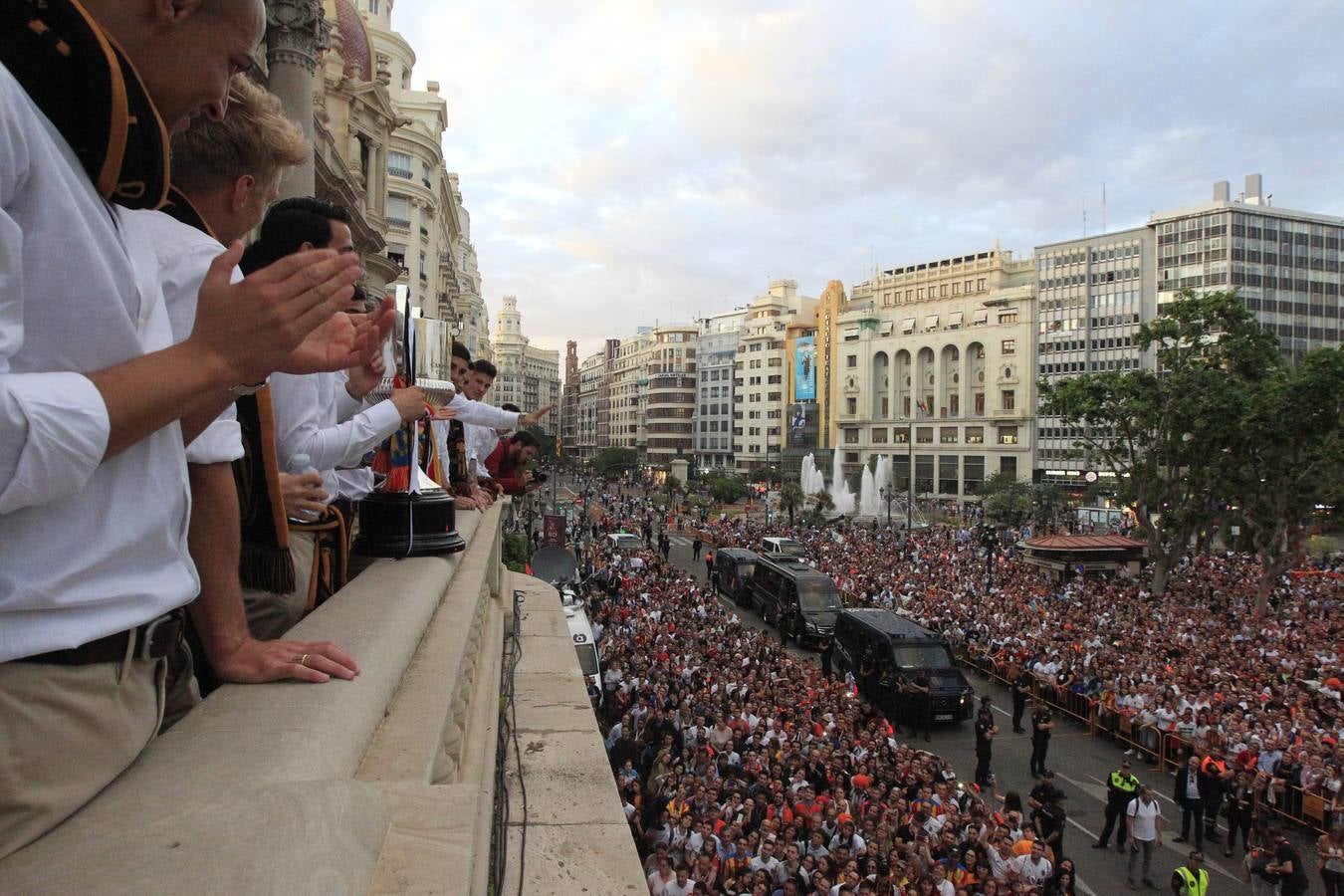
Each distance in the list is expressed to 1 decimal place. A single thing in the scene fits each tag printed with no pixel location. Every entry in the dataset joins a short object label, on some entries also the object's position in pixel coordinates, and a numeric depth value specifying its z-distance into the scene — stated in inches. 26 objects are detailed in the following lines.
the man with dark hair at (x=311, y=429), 109.0
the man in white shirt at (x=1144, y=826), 412.2
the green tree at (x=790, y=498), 2056.3
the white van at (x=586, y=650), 538.6
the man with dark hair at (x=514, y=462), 402.3
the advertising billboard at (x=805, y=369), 3597.4
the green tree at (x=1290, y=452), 934.4
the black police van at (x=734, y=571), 1117.1
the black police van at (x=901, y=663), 628.4
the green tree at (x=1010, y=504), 1996.6
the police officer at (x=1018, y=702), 635.5
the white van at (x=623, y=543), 1277.1
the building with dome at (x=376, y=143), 459.2
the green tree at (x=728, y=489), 2610.7
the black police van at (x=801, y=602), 853.2
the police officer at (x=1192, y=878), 356.2
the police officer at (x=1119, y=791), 435.2
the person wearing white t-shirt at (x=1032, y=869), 335.0
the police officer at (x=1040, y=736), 536.1
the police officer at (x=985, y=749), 522.3
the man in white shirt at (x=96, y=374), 45.2
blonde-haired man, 72.3
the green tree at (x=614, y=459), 3897.6
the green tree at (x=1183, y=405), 1017.5
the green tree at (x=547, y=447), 3114.9
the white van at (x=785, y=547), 1294.3
